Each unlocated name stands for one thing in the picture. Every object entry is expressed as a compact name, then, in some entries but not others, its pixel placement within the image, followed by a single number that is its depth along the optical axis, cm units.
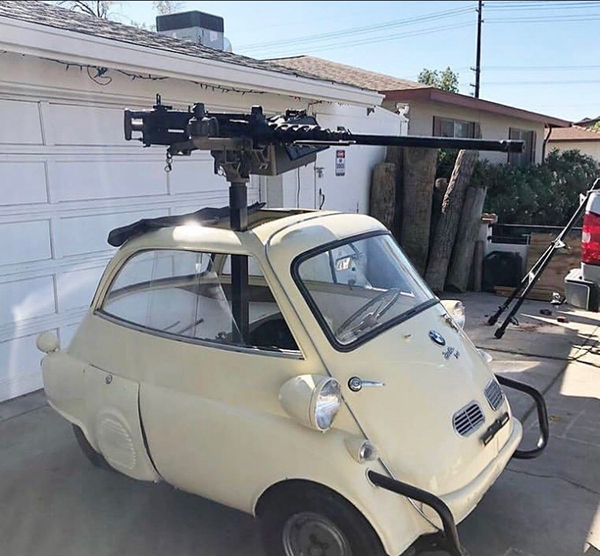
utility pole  2262
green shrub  1163
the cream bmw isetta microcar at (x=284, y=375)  254
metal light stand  627
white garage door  503
